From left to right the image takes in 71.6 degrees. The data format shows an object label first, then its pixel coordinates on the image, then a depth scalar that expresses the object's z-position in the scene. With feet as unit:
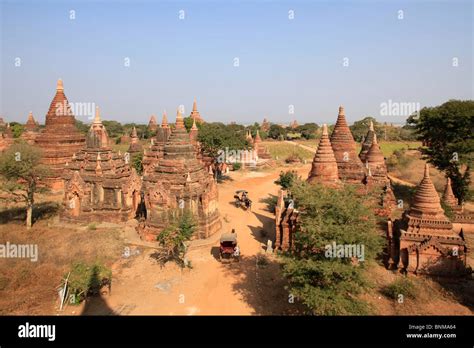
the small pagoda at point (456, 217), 80.48
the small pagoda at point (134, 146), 160.56
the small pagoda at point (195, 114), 203.37
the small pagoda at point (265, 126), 452.02
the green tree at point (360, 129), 330.24
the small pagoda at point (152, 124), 286.42
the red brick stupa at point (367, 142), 110.73
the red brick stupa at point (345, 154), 80.74
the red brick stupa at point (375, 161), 91.01
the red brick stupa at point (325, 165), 70.59
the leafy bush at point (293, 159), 220.23
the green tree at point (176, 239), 61.52
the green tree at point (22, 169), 77.10
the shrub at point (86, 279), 47.73
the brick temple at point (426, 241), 54.80
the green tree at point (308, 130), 395.83
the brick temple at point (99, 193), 84.53
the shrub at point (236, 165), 184.44
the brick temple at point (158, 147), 123.03
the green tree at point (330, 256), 40.73
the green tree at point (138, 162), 139.04
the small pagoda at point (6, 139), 173.91
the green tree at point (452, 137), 101.52
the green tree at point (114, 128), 380.99
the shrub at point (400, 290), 50.06
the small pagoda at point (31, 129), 177.78
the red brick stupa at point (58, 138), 122.42
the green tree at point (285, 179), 121.90
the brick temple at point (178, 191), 73.92
